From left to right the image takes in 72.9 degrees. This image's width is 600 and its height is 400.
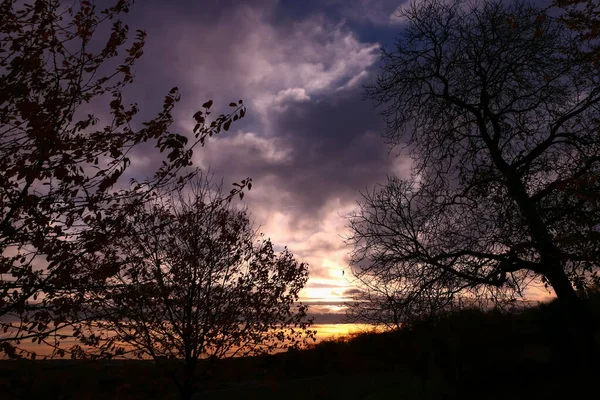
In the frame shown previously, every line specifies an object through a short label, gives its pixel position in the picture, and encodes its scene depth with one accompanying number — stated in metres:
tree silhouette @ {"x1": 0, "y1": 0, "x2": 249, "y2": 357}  5.82
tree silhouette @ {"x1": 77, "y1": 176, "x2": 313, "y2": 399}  12.51
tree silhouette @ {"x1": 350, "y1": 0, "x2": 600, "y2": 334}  9.77
